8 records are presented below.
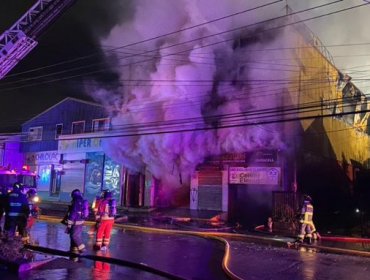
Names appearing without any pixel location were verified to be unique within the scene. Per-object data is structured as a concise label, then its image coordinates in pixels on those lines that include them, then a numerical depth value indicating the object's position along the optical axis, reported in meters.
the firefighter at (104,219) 11.36
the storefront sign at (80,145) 30.76
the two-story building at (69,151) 30.45
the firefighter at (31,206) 12.87
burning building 22.12
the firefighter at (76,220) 10.81
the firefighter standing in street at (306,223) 13.87
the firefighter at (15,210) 11.80
